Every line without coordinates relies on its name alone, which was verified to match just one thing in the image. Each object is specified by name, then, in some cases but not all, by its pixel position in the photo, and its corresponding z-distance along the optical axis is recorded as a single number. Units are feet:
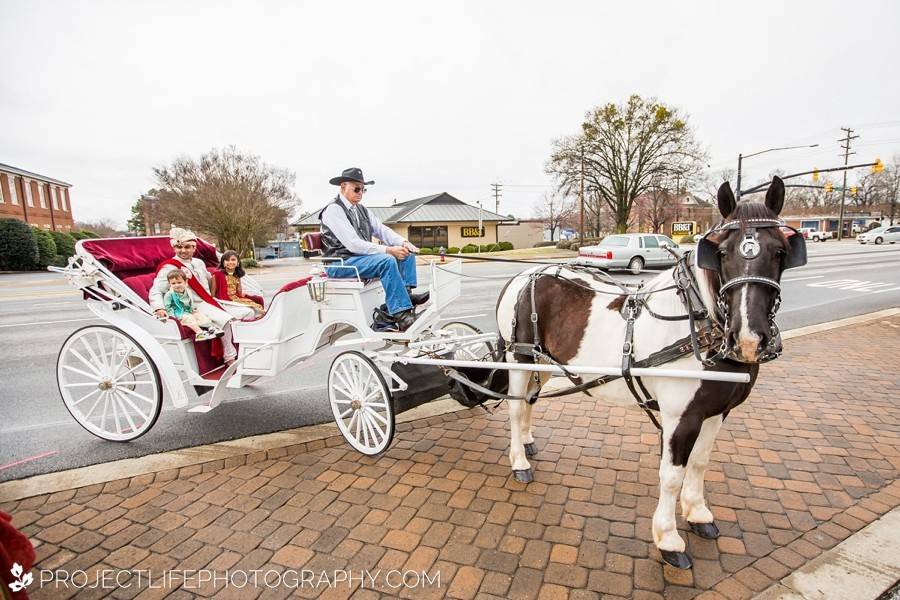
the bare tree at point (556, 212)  178.50
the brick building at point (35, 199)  115.34
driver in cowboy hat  13.37
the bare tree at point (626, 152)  112.78
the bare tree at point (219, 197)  94.58
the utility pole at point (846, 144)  164.55
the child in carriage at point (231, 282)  16.93
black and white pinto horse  7.00
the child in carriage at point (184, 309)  14.01
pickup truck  168.30
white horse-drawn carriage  12.85
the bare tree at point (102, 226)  165.77
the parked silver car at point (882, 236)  139.33
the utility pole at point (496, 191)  212.23
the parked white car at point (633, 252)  64.80
